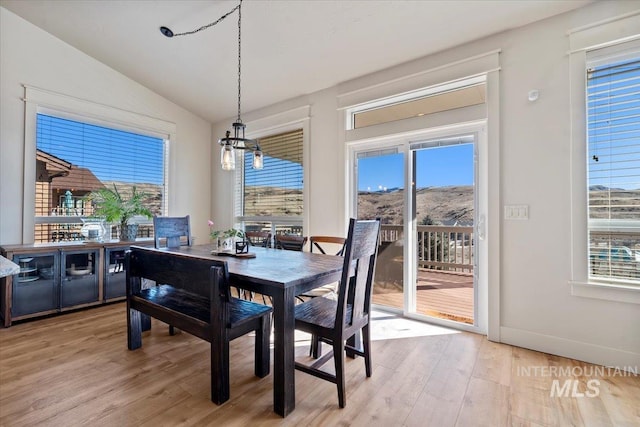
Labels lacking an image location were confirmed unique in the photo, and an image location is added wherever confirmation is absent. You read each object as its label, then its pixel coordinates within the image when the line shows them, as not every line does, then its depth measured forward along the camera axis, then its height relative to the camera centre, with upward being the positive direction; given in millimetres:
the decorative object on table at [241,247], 2523 -258
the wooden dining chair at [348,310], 1673 -629
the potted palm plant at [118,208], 3607 +116
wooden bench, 1705 -630
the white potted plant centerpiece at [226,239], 2564 -197
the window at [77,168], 3471 +648
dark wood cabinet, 2900 -669
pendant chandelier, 2182 +536
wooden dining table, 1585 -416
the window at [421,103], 2803 +1220
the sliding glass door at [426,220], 2879 -29
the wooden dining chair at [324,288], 2224 -656
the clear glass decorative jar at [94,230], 3557 -159
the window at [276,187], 4090 +451
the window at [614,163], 2111 +401
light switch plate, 2441 +44
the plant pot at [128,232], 3787 -196
